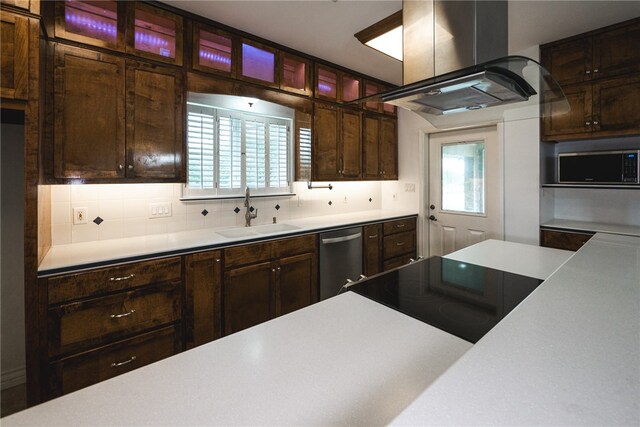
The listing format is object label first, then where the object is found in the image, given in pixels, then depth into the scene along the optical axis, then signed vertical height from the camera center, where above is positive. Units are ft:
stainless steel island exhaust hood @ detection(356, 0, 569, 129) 3.84 +2.11
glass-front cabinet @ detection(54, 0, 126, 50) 6.13 +4.05
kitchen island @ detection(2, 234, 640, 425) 1.66 -1.27
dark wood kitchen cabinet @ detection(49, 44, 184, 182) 6.16 +2.10
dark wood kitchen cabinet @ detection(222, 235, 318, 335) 7.58 -1.83
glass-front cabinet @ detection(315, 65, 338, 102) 10.59 +4.62
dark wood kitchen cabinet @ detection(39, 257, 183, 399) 5.46 -2.11
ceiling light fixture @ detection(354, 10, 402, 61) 7.87 +4.99
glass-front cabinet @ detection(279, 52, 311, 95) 9.58 +4.55
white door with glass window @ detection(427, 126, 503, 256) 11.28 +0.89
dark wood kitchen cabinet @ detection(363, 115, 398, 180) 12.39 +2.76
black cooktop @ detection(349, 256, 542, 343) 3.51 -1.15
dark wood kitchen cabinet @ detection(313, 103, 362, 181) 10.61 +2.54
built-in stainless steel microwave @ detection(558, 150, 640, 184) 8.41 +1.29
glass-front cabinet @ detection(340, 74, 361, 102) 11.44 +4.81
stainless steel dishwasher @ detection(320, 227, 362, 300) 9.53 -1.51
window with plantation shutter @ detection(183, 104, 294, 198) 8.50 +1.84
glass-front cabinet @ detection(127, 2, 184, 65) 6.94 +4.27
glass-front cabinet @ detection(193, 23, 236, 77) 7.81 +4.34
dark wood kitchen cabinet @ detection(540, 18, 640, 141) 8.24 +3.72
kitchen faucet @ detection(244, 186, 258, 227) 9.53 +0.09
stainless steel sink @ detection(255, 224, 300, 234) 9.77 -0.48
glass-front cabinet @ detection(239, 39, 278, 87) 8.70 +4.43
